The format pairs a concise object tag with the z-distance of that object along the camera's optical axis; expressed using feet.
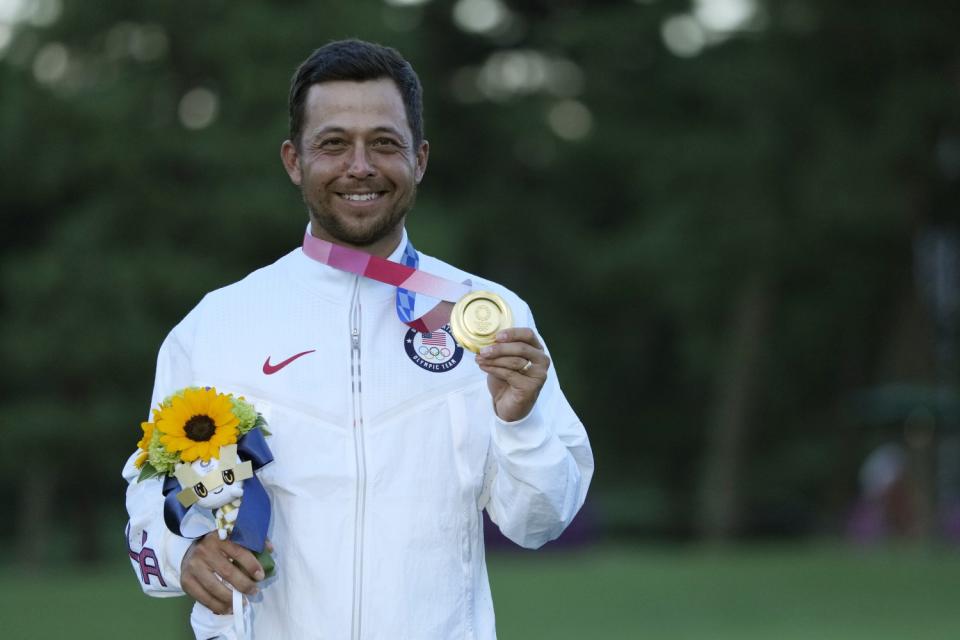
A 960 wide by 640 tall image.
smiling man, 19.92
